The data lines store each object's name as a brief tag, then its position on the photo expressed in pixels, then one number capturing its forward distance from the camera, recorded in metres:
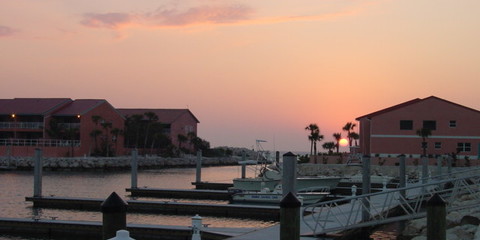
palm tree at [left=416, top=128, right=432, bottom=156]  58.92
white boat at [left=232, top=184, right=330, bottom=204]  28.39
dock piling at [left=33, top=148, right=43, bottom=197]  29.81
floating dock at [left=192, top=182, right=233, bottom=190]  41.75
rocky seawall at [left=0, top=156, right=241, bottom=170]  75.81
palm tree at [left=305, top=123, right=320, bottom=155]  76.25
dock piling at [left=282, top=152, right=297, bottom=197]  17.08
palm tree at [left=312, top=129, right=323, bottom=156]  75.94
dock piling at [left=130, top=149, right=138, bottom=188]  36.19
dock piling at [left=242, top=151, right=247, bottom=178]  40.86
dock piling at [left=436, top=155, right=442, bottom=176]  39.03
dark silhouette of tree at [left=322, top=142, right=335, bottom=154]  83.33
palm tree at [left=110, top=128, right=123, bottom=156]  88.18
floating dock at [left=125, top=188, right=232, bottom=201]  34.50
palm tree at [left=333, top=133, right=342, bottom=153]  82.35
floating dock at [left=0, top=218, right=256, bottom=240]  17.24
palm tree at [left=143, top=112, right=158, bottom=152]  99.00
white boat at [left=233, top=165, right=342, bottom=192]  34.53
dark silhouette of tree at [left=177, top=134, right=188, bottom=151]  109.26
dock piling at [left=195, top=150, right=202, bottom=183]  42.62
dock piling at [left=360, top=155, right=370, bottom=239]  17.83
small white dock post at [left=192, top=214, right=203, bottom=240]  12.85
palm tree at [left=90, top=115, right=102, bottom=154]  83.75
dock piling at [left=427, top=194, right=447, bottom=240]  10.62
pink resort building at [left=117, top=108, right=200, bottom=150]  108.31
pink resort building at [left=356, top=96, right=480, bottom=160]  60.47
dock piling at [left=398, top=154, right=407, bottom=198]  24.21
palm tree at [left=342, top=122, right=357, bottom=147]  82.50
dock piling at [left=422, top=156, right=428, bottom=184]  31.92
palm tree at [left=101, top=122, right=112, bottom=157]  85.70
